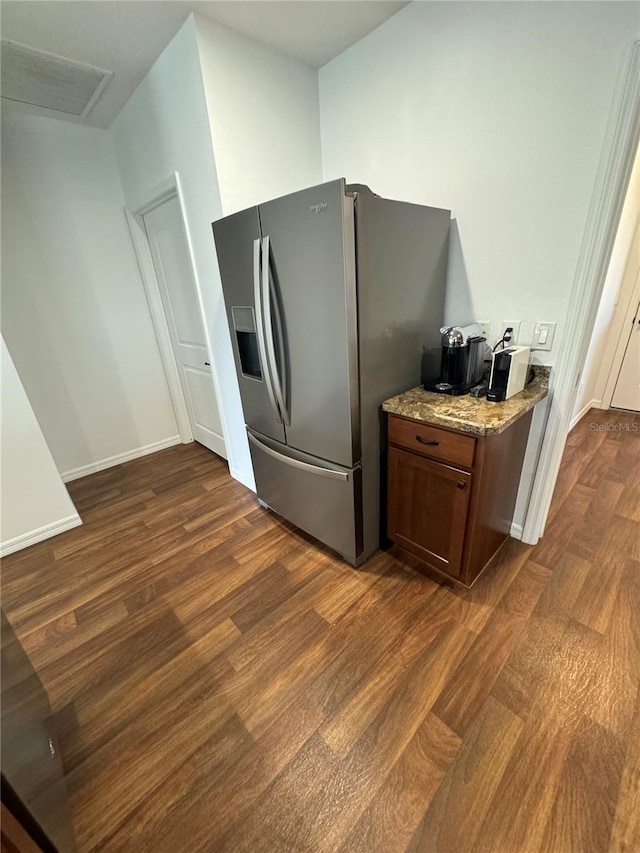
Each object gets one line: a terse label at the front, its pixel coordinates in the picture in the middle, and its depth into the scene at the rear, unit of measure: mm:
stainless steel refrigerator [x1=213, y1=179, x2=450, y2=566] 1281
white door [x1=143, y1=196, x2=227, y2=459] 2521
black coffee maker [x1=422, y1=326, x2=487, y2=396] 1521
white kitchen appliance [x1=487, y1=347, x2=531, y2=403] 1412
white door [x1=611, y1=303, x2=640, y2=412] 3146
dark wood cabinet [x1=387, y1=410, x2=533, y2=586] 1360
